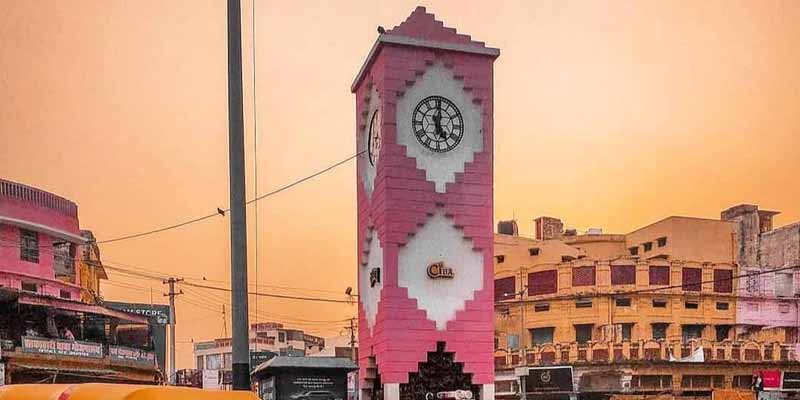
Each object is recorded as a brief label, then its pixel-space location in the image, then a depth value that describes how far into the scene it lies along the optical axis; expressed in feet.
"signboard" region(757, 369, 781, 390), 126.72
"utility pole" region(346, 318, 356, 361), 175.30
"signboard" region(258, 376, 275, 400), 39.64
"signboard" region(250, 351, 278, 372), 176.00
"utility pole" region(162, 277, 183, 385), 135.23
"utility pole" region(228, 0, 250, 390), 28.14
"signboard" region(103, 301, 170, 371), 160.10
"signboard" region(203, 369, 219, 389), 182.39
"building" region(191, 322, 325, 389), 259.25
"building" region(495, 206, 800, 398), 131.95
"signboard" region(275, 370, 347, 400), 38.86
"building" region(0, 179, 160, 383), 85.05
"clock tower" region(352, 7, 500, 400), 53.21
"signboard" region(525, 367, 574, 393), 130.52
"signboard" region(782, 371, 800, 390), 127.34
